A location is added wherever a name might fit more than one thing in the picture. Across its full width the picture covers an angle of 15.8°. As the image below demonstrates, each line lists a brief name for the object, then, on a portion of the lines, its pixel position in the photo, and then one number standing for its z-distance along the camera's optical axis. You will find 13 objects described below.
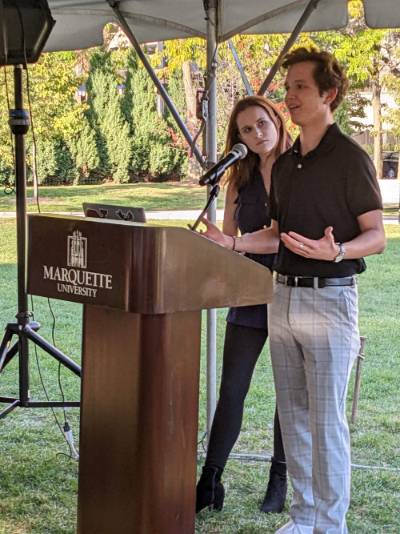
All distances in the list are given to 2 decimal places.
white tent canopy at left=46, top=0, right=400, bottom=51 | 6.46
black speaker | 6.40
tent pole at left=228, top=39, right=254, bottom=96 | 7.27
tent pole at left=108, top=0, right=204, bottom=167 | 6.50
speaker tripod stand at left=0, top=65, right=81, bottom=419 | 6.76
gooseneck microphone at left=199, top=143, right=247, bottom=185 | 4.24
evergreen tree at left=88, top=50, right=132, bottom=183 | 32.20
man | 4.53
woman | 5.56
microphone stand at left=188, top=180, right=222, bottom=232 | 4.26
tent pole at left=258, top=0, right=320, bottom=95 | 6.21
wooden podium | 3.29
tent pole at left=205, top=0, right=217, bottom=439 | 6.37
